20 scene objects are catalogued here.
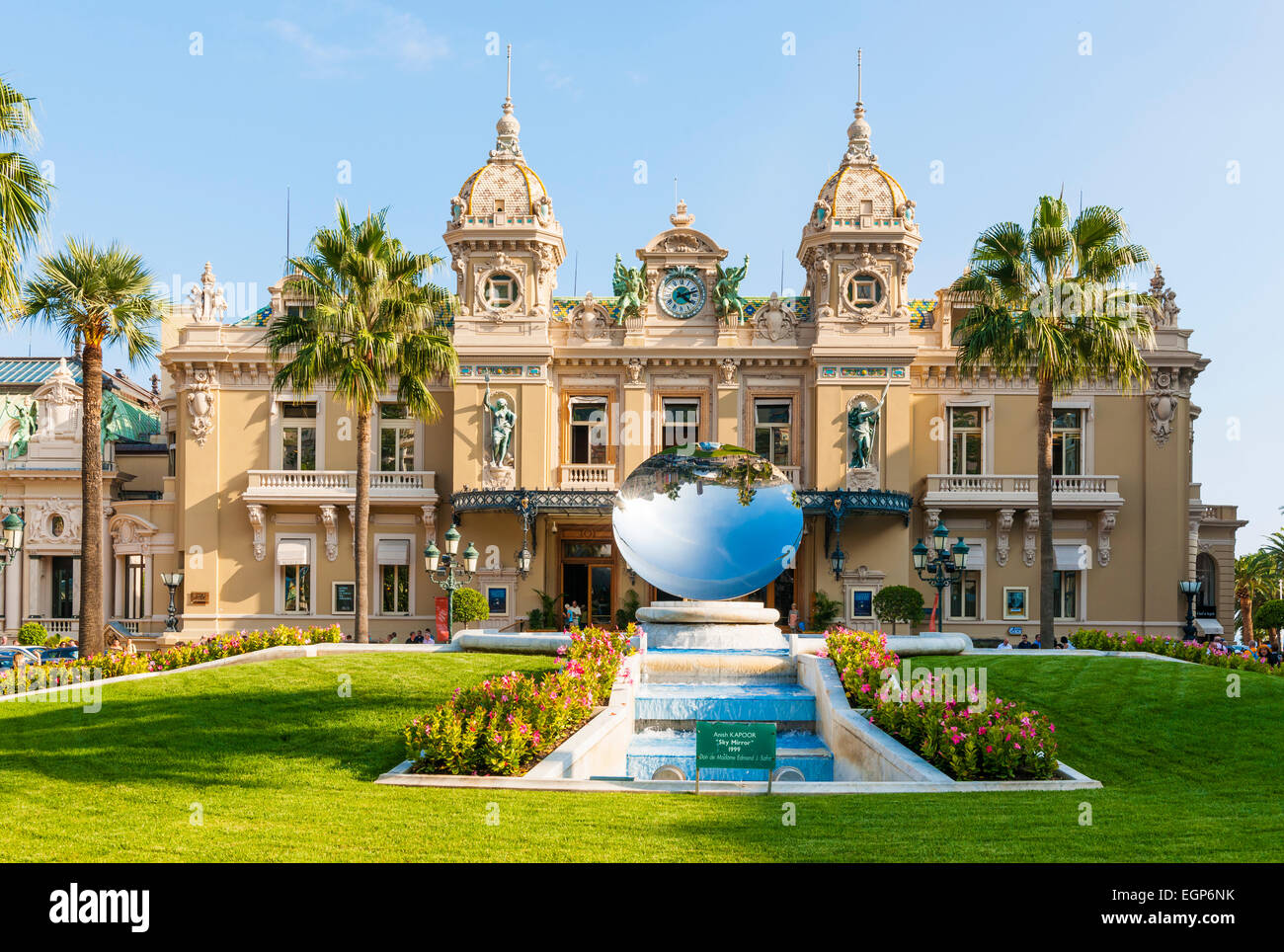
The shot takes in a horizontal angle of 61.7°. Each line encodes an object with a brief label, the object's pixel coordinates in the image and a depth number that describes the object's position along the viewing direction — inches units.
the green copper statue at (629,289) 1439.5
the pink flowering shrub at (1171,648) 858.1
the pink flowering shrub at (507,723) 529.3
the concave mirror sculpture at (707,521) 908.0
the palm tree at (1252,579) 2501.2
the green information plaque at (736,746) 482.9
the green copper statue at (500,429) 1400.1
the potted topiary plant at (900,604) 1192.2
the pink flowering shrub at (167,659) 783.0
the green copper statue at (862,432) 1391.5
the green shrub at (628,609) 1371.8
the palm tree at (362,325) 1040.2
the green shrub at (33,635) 1369.3
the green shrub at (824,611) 1366.9
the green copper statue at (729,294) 1430.9
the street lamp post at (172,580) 1294.3
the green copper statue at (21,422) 1561.3
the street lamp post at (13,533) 1040.2
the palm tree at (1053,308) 1024.2
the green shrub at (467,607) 1176.2
